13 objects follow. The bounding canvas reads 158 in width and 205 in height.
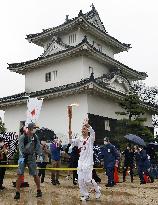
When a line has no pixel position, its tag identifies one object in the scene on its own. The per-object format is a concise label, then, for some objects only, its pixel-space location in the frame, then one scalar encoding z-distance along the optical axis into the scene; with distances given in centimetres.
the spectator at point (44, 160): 831
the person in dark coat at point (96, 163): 850
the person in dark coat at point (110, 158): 802
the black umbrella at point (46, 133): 1320
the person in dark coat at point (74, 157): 851
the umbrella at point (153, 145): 1185
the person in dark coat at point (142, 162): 933
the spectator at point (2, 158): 686
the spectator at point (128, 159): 970
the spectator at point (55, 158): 801
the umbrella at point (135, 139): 974
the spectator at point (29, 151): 564
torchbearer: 540
